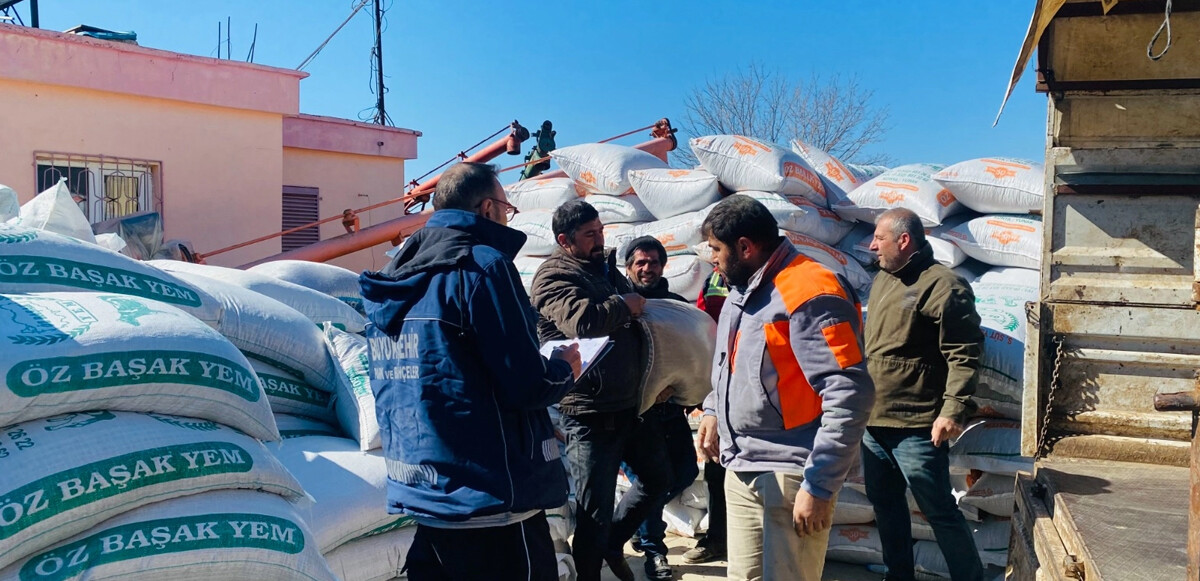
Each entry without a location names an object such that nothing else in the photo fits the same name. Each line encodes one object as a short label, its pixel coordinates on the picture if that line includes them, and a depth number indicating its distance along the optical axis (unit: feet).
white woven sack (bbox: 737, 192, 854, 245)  17.66
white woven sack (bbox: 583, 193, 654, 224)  20.65
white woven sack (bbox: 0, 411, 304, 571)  6.97
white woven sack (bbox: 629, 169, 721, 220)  19.04
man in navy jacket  7.56
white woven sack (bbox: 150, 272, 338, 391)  11.02
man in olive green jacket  12.11
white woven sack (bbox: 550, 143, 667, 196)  20.79
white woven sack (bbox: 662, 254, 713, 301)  17.43
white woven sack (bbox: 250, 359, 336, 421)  11.23
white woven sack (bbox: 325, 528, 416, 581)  10.14
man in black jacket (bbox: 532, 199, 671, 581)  12.50
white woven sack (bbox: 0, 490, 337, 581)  7.22
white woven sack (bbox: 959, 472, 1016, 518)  13.66
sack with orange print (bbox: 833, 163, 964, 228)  17.85
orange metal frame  27.48
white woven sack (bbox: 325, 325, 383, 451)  11.06
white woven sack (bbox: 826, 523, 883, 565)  14.64
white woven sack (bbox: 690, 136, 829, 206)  18.29
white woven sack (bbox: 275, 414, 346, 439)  11.03
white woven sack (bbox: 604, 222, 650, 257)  19.51
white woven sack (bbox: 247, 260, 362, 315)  15.05
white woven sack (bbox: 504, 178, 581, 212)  22.53
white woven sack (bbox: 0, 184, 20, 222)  14.88
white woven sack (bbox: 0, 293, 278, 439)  7.29
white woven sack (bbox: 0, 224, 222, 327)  8.95
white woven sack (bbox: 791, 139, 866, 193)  20.58
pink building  27.96
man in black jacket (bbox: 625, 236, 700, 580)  14.43
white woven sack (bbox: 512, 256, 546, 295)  19.14
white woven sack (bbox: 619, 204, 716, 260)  18.34
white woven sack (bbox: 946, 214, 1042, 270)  16.51
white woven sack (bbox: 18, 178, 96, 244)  14.38
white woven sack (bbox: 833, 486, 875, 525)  14.40
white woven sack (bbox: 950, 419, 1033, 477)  13.53
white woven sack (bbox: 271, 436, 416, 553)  9.83
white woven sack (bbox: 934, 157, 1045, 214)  16.85
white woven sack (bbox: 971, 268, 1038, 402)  13.62
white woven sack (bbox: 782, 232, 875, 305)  17.39
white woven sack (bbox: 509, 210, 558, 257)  20.42
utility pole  55.94
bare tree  85.30
